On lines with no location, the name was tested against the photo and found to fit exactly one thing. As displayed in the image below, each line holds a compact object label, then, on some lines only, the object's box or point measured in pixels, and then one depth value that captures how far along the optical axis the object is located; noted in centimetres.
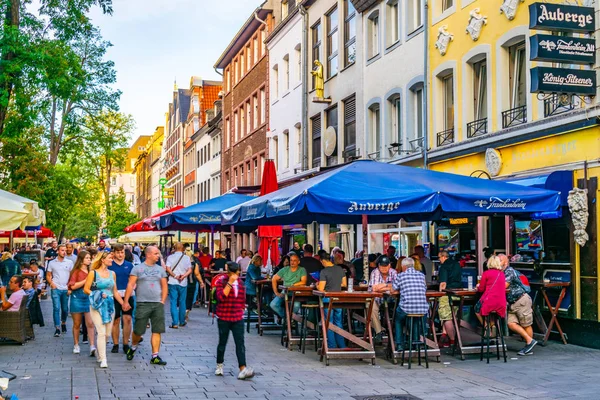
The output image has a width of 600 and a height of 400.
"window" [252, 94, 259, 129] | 4154
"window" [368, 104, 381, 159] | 2519
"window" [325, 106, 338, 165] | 2902
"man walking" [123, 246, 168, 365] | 1198
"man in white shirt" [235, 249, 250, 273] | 2211
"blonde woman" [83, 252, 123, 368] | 1190
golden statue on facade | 2983
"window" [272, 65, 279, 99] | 3775
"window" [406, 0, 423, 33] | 2202
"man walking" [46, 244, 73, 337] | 1598
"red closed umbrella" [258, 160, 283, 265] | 1973
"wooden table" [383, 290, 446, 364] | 1210
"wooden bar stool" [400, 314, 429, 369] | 1169
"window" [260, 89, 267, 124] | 3953
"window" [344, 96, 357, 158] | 2714
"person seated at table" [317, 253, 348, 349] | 1256
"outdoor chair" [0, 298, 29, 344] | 1416
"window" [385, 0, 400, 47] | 2405
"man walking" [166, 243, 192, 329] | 1756
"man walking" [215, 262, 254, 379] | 1073
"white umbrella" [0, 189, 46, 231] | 1223
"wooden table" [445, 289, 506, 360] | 1248
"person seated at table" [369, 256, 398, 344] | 1304
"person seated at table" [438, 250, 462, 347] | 1313
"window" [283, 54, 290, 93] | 3578
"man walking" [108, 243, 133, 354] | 1337
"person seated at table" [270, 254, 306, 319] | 1440
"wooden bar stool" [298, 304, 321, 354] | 1309
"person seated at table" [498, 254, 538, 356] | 1298
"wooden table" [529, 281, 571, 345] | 1407
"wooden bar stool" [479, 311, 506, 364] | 1216
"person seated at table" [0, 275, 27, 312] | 1406
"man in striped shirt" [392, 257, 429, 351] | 1176
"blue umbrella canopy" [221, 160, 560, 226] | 1165
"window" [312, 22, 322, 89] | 3133
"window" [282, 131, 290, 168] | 3529
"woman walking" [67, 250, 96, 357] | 1320
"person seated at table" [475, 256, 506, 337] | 1211
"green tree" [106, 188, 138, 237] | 8425
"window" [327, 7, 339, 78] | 2934
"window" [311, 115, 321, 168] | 3095
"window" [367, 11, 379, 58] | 2561
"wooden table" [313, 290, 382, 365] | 1193
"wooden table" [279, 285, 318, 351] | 1335
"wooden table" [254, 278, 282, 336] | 1627
